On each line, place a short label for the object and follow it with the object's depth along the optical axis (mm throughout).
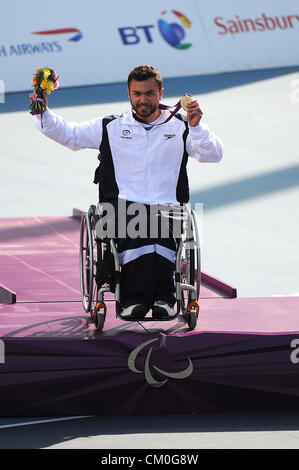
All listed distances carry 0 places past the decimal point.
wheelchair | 8969
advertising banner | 27328
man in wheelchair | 9156
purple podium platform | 8594
